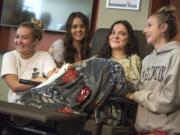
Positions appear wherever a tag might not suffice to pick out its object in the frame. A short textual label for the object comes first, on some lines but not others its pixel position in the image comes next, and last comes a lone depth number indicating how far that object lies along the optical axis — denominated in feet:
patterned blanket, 7.21
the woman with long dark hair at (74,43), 9.63
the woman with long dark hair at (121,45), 8.96
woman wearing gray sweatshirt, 6.89
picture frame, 11.50
